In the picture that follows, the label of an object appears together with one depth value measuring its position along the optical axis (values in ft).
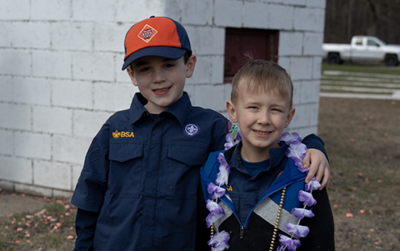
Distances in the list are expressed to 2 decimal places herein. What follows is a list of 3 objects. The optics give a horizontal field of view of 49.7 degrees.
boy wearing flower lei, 5.88
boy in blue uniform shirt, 6.68
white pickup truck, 102.31
